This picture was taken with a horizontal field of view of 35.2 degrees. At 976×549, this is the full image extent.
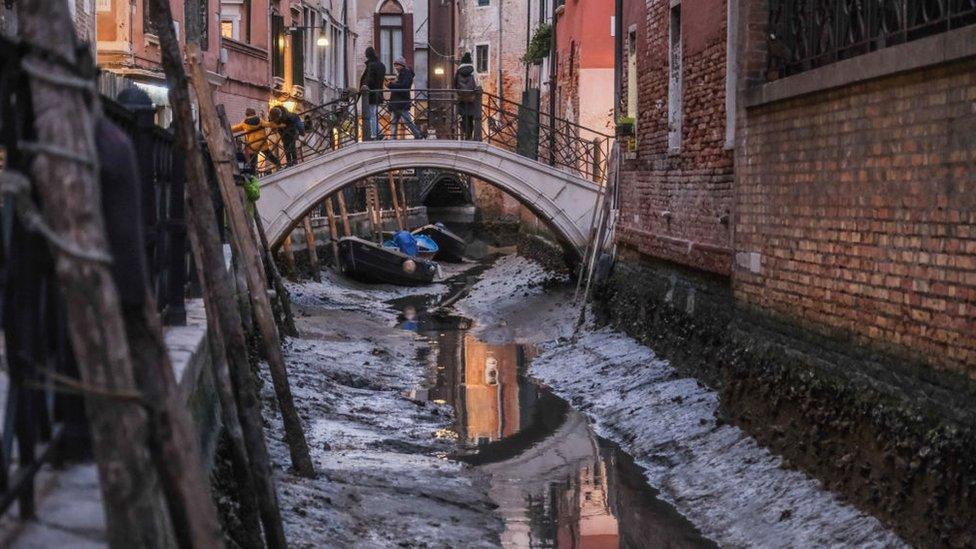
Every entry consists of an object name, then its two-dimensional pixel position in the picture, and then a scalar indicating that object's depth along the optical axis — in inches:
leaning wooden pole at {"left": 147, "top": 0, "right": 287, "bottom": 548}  223.8
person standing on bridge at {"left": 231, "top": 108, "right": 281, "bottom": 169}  728.3
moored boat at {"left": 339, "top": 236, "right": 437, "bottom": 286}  1070.4
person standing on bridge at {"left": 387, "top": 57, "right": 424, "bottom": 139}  829.3
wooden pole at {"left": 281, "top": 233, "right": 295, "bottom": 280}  944.9
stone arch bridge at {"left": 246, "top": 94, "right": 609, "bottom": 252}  826.8
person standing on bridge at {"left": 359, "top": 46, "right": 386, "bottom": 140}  863.7
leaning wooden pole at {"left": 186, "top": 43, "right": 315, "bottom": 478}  324.2
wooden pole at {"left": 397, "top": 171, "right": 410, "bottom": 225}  1439.5
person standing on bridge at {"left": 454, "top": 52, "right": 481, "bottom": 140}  835.4
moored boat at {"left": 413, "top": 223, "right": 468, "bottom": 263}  1331.2
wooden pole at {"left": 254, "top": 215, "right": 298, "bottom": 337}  647.1
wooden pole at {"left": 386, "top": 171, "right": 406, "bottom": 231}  1362.0
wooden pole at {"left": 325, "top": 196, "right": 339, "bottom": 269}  1101.1
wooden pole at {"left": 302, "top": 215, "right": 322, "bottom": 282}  991.6
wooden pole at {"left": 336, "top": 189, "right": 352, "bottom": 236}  1138.0
